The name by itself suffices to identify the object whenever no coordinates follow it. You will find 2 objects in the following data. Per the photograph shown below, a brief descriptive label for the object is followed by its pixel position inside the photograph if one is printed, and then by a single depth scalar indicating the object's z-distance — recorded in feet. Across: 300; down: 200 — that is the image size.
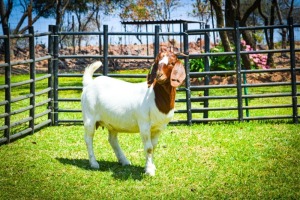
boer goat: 26.14
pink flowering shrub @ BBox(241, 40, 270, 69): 74.35
